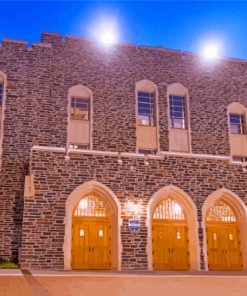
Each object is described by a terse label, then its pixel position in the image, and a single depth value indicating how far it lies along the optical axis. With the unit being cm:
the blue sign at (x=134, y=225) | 1198
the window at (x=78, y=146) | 1430
